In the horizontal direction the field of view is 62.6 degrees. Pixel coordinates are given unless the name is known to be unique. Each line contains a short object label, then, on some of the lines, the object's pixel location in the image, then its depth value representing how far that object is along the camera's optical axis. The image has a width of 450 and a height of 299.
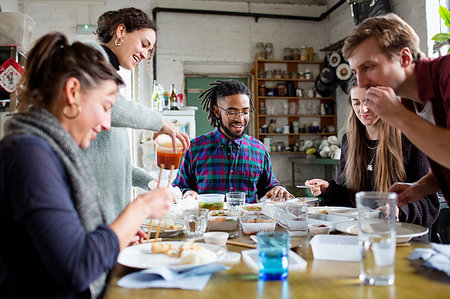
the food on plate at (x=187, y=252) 1.00
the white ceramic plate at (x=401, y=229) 1.20
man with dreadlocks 2.54
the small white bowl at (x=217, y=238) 1.25
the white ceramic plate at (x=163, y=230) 1.40
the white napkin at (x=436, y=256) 0.97
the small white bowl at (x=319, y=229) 1.39
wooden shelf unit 6.20
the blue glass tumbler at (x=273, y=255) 0.94
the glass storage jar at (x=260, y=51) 6.25
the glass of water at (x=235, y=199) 1.86
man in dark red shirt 1.07
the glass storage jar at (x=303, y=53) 6.30
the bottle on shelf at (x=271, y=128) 6.31
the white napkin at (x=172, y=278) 0.90
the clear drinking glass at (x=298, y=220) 1.39
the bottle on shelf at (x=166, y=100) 4.81
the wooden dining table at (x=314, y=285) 0.85
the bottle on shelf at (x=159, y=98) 4.83
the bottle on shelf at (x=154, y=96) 4.86
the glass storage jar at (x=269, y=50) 6.25
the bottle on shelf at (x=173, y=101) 4.81
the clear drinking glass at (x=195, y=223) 1.38
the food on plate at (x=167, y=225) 1.43
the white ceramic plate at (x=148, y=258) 1.01
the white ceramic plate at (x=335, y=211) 1.62
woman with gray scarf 0.79
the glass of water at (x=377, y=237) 0.90
